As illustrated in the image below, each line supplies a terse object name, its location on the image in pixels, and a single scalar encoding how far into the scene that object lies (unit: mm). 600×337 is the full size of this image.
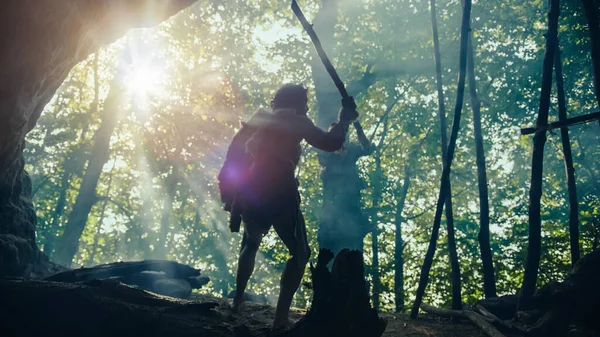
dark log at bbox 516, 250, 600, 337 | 3123
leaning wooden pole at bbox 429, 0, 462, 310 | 5462
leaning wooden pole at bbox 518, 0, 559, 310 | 4434
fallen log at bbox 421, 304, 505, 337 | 3677
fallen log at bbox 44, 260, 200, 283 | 4955
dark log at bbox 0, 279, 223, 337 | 2318
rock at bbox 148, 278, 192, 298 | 6016
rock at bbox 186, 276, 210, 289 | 7293
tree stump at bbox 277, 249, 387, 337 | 2338
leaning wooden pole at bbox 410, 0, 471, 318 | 4855
